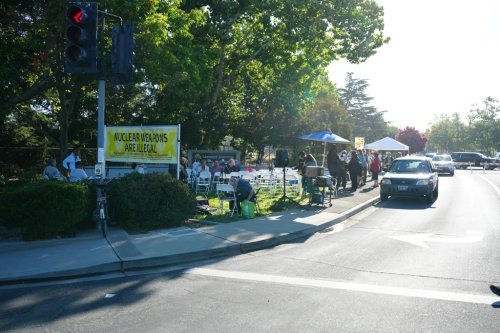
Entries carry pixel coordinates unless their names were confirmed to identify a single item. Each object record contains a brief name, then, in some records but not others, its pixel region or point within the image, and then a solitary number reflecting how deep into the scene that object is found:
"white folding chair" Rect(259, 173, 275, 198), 16.50
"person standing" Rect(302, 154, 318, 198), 13.97
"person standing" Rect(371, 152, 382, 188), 20.14
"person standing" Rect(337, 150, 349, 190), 18.78
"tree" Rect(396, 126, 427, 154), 60.75
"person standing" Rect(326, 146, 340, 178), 17.12
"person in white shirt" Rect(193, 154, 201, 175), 17.12
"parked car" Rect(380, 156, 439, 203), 15.19
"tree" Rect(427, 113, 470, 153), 91.47
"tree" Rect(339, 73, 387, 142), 81.31
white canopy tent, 29.27
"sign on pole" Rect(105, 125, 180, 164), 10.46
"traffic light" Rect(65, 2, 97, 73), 6.98
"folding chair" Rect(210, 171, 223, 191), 16.83
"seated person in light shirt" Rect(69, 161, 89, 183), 12.09
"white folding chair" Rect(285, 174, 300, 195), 15.91
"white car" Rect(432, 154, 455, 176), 33.25
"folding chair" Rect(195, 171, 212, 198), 15.56
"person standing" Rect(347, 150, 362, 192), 18.05
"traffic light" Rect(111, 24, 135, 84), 7.71
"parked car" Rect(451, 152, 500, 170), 51.00
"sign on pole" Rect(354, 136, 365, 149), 24.56
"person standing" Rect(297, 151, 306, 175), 17.03
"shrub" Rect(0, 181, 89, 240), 7.74
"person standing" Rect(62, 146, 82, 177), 14.43
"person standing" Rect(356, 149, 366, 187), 20.66
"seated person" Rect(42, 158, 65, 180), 12.10
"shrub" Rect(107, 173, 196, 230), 9.20
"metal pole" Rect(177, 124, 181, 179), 10.21
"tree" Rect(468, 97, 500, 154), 75.31
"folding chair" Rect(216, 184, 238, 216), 11.43
